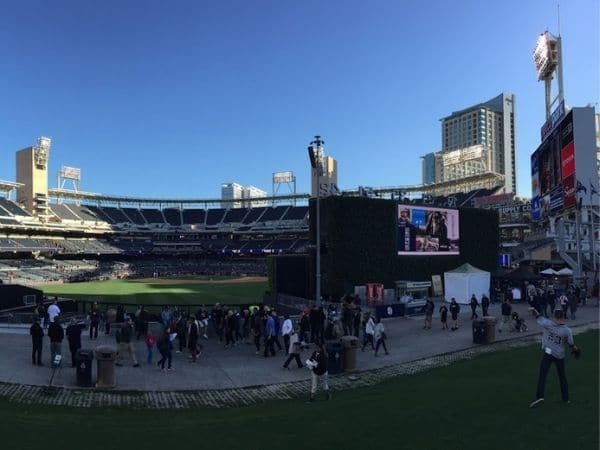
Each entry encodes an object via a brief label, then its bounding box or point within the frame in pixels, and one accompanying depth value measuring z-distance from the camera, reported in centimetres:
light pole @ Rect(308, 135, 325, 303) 2488
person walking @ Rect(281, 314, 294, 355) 1609
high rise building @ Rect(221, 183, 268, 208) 11225
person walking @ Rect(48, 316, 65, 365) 1355
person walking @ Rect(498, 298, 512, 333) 2128
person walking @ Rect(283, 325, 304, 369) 1441
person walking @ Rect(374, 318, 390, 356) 1634
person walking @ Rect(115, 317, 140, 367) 1469
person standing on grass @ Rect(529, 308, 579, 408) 762
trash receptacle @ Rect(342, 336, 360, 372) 1439
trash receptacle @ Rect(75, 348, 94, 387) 1224
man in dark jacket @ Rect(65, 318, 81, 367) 1399
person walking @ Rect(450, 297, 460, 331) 2120
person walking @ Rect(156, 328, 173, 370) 1403
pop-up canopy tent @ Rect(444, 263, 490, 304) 3105
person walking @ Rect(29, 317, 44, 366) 1387
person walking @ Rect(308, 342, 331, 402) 1096
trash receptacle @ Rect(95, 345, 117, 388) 1230
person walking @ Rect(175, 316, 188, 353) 1705
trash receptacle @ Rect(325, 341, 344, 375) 1404
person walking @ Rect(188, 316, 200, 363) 1541
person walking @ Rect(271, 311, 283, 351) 1662
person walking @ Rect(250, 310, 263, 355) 1695
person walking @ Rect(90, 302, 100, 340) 1886
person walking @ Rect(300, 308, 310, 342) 1811
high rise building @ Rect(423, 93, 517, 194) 17212
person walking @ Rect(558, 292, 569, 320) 2386
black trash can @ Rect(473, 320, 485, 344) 1811
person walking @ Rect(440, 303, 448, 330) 2136
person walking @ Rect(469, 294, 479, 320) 2350
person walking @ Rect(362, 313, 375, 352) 1709
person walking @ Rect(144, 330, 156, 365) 1488
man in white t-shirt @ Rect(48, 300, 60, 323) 1788
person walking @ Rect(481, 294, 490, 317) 2387
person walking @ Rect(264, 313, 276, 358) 1639
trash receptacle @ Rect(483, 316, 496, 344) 1817
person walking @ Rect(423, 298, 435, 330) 2153
